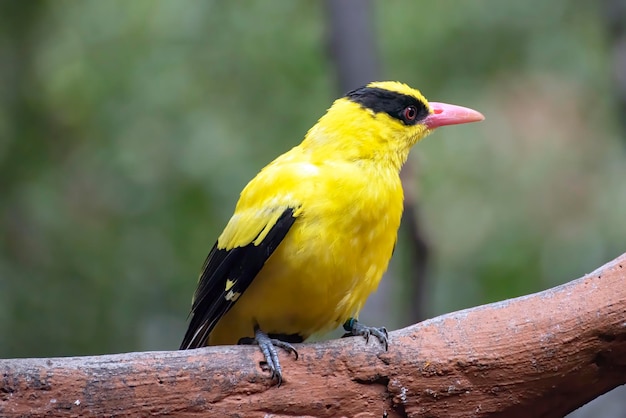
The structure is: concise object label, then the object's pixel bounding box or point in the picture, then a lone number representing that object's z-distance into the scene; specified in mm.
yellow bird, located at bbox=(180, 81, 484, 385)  6699
